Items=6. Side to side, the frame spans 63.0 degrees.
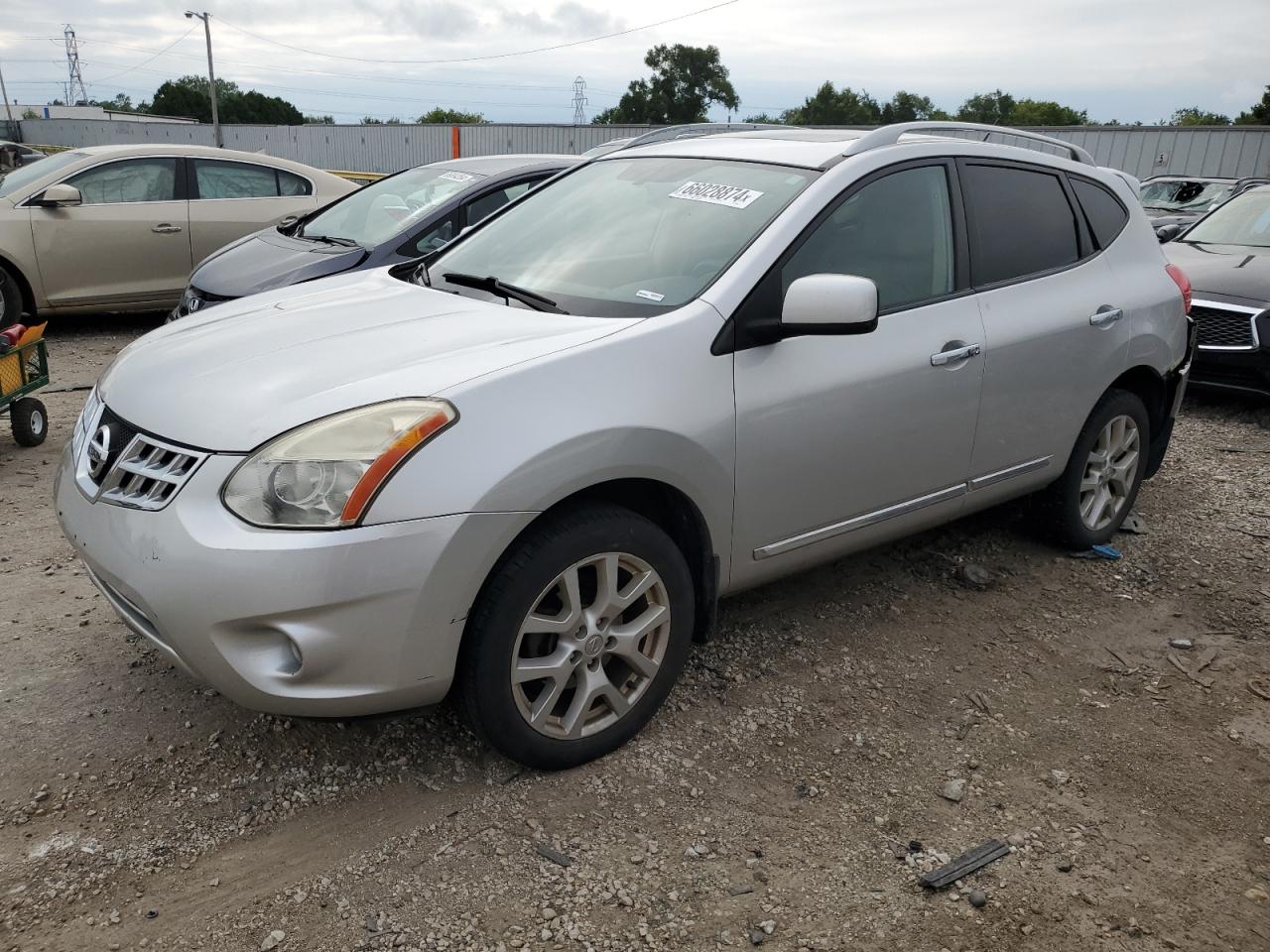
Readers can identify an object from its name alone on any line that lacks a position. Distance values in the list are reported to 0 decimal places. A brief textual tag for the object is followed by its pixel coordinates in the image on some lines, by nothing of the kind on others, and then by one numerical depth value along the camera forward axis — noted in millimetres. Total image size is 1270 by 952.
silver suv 2465
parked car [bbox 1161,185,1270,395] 7227
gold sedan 8336
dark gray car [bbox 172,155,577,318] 6527
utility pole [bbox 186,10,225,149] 44344
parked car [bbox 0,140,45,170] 18475
